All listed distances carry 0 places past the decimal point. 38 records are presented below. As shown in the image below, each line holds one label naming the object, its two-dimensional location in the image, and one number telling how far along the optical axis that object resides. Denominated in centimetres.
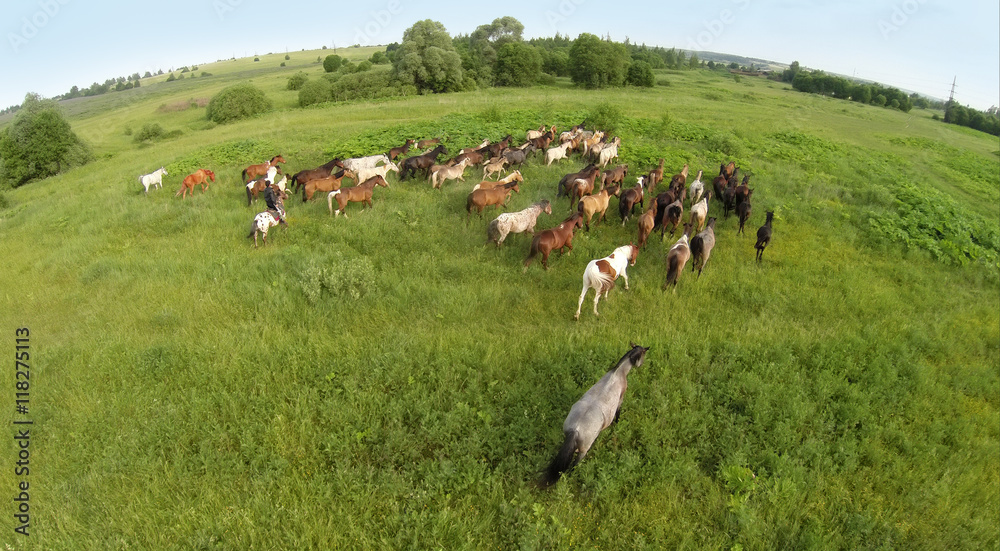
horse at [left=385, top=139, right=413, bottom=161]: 1719
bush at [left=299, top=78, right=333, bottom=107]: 4247
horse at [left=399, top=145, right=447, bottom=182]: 1522
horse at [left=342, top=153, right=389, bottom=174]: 1598
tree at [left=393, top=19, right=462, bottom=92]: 4575
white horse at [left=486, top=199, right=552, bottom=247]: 1050
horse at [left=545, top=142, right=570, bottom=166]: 1659
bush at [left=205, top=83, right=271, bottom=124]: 3847
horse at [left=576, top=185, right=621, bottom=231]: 1126
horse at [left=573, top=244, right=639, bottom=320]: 785
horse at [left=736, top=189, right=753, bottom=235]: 1129
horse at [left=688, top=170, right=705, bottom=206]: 1307
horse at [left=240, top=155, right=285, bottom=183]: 1548
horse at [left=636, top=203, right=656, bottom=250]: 1036
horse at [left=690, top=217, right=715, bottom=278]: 959
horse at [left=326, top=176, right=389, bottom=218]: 1250
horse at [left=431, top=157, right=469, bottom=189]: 1441
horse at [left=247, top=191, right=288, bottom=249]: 1103
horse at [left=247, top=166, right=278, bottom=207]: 1394
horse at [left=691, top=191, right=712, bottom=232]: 1146
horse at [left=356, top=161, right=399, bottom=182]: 1496
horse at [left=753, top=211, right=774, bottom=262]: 1032
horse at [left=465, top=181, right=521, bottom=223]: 1195
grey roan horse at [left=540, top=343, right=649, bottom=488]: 481
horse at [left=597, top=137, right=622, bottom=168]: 1610
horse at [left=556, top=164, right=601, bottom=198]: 1302
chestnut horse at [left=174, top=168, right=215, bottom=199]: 1457
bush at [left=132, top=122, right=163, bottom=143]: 3612
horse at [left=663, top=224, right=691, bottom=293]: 895
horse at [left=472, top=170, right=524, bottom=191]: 1289
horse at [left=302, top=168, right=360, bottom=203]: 1321
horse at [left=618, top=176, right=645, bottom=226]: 1158
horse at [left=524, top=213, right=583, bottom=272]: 957
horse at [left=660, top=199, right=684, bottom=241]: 1080
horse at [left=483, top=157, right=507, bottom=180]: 1495
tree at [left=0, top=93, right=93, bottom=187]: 2841
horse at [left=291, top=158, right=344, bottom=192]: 1409
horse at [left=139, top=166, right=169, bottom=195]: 1558
